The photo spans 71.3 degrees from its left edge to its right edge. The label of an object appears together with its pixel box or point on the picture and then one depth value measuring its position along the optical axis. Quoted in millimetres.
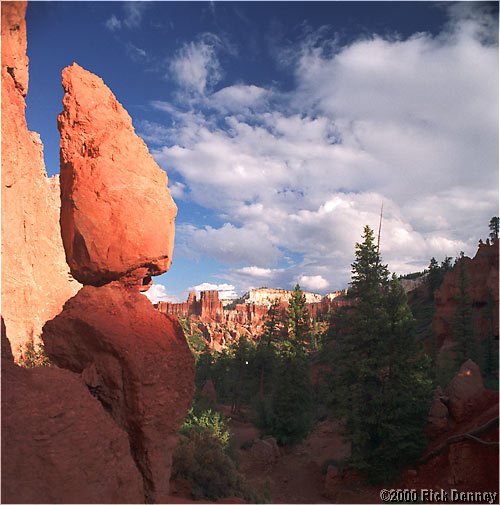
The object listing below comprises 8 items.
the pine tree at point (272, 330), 37572
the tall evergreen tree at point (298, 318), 31681
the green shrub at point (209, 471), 10406
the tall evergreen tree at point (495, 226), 57025
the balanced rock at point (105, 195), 6887
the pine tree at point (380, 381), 15409
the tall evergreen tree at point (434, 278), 63559
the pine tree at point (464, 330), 29109
